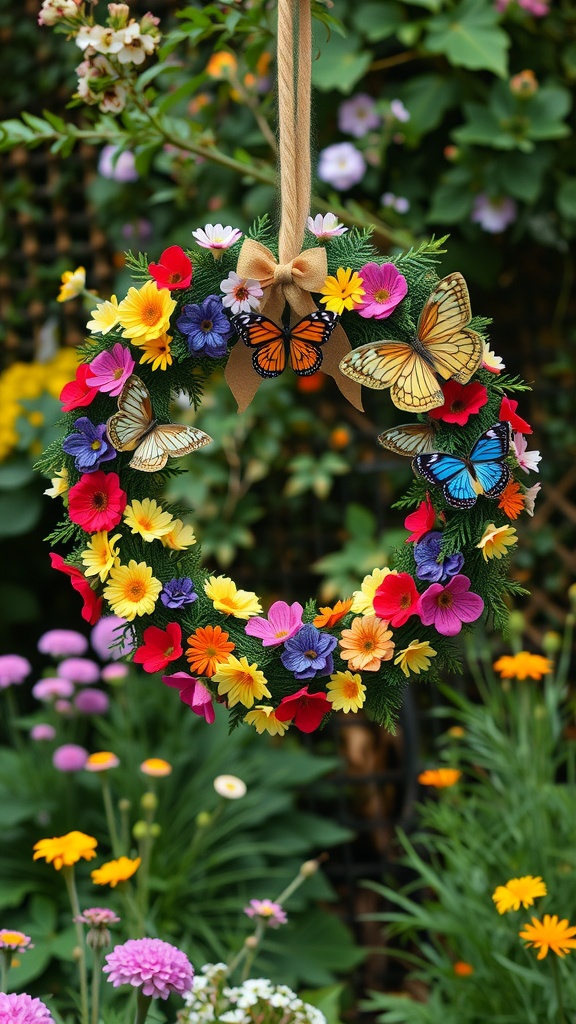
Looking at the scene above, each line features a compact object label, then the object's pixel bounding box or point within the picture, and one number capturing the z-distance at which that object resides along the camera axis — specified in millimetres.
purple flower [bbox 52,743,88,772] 3260
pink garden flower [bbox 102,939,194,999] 2160
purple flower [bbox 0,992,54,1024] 2130
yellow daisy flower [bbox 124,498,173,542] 2202
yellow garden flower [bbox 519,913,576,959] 2302
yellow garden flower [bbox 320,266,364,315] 2201
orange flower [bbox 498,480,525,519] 2208
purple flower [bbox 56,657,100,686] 3420
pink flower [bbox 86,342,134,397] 2211
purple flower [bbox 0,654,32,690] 3178
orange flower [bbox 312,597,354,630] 2218
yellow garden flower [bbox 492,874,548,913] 2407
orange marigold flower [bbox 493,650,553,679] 2810
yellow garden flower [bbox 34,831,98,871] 2364
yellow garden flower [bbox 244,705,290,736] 2190
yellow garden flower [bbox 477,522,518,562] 2169
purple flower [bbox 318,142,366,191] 3903
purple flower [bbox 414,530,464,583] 2178
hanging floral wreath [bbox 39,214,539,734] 2182
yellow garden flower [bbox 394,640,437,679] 2180
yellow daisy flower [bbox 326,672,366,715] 2180
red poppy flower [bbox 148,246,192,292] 2213
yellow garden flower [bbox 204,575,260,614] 2218
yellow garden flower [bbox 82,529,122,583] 2201
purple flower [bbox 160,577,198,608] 2210
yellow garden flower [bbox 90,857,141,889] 2388
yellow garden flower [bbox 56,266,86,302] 2496
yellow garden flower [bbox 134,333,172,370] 2222
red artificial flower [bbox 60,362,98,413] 2233
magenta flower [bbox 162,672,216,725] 2185
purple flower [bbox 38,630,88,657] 3434
